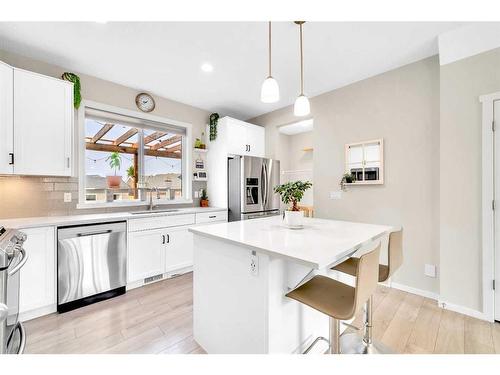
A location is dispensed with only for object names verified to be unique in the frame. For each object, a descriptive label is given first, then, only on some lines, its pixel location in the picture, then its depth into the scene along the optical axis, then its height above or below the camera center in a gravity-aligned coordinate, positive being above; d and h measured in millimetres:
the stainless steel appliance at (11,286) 1137 -577
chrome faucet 3293 -103
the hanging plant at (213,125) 3912 +1107
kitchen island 1203 -569
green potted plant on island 1678 -66
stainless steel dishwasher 2154 -780
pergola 3023 +673
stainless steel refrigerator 3590 +23
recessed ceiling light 2648 +1465
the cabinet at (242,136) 3766 +924
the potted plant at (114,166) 3084 +317
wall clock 3233 +1278
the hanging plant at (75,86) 2533 +1194
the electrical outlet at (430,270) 2406 -891
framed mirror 2787 +350
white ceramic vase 1713 -231
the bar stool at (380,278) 1497 -618
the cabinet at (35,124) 2072 +651
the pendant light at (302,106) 1856 +689
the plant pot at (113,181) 3076 +105
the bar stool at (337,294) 1051 -591
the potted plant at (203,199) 3877 -187
